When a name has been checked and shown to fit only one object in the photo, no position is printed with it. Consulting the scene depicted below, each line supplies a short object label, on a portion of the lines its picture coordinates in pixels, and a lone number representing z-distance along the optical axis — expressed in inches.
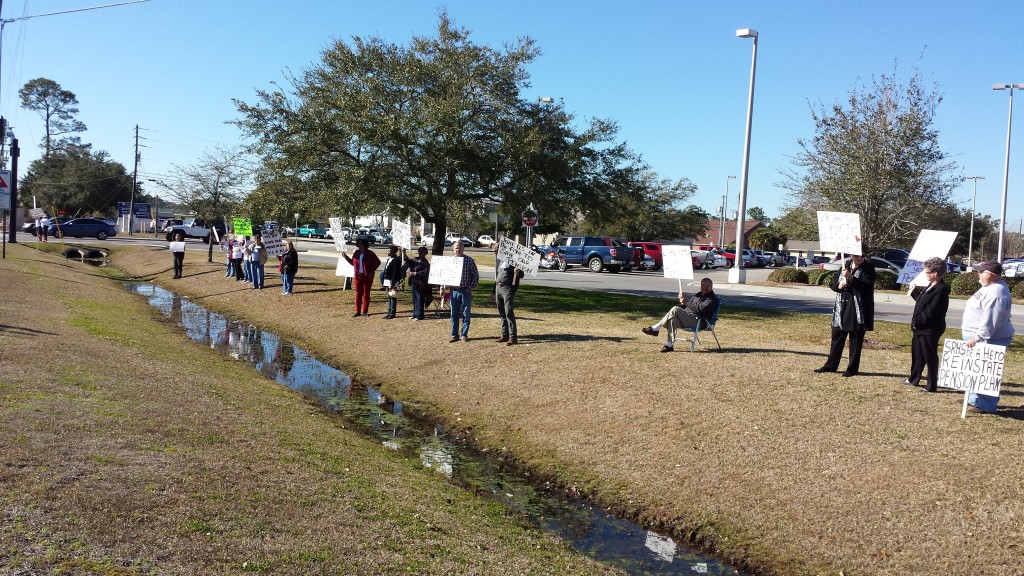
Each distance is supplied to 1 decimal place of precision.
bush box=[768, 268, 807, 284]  1373.0
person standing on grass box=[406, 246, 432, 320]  676.7
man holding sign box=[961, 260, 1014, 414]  331.6
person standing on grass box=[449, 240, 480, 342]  580.1
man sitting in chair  500.1
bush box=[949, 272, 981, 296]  1144.8
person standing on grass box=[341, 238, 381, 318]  738.2
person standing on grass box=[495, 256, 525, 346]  549.6
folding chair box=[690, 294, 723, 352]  504.1
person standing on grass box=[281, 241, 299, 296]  901.8
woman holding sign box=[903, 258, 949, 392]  377.4
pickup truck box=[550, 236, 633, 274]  1640.0
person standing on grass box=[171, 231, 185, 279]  1144.2
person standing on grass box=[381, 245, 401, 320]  706.8
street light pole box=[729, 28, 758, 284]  1204.5
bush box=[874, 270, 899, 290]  1219.2
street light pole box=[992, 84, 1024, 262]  1581.0
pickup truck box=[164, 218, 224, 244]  2492.6
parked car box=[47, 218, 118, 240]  2204.7
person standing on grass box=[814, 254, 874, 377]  413.1
